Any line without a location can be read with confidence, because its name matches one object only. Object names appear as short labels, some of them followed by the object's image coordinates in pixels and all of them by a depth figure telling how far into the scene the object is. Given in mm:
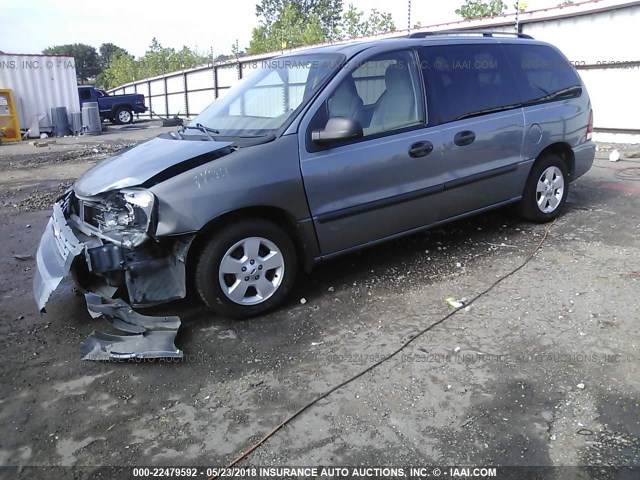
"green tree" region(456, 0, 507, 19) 24078
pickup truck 25812
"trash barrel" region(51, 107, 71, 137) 21094
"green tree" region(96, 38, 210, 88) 46112
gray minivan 3457
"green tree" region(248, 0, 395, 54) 29359
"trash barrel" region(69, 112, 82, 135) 21541
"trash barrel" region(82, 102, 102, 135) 21016
